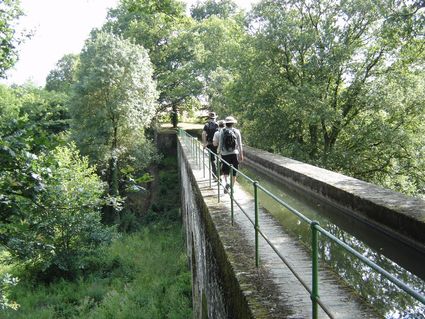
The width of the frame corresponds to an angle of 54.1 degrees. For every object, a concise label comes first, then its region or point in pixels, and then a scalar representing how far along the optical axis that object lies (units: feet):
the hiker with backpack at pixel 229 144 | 26.13
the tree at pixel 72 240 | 57.67
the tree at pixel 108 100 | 79.15
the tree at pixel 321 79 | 52.34
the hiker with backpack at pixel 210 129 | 35.45
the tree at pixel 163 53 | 105.60
